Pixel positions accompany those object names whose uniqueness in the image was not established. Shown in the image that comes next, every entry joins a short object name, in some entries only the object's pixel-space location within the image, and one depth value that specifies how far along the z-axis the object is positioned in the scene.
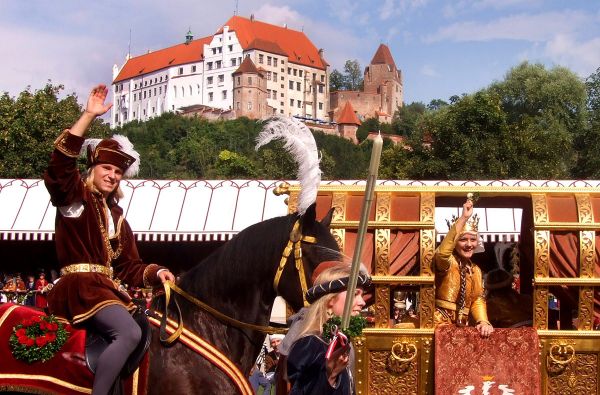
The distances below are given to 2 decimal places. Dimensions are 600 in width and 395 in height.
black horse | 4.99
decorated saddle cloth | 4.83
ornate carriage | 7.18
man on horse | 4.67
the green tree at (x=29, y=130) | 36.31
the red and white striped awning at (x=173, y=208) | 19.20
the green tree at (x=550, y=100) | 52.47
